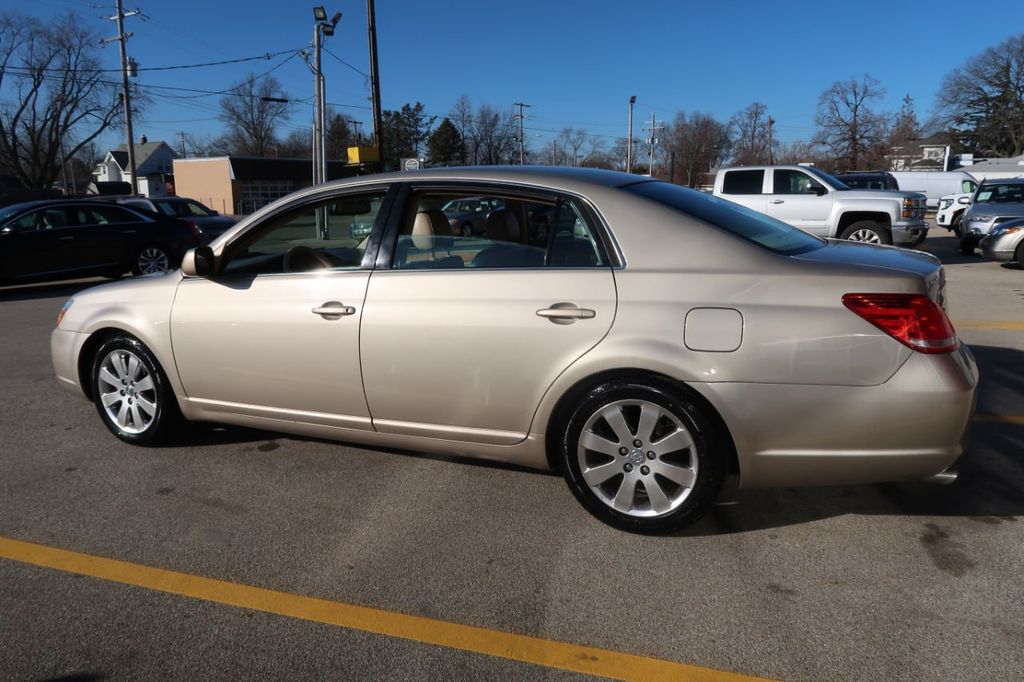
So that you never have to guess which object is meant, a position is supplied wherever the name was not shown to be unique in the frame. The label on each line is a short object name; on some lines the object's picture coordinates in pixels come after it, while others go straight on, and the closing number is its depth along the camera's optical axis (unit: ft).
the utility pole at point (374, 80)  67.26
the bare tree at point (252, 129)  294.87
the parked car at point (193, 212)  56.24
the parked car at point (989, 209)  50.67
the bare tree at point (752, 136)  258.37
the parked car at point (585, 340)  9.89
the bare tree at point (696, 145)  214.48
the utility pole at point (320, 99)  76.23
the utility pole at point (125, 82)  120.06
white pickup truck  42.80
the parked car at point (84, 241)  39.65
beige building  190.21
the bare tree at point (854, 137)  193.36
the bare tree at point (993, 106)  235.61
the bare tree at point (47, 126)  184.55
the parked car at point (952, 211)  67.46
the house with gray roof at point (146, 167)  255.91
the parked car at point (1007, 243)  42.98
